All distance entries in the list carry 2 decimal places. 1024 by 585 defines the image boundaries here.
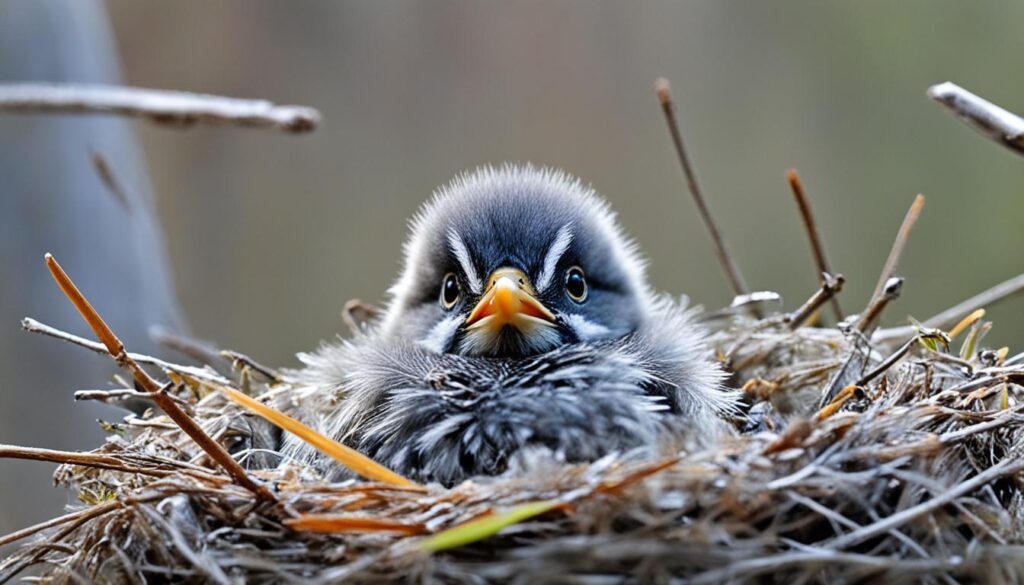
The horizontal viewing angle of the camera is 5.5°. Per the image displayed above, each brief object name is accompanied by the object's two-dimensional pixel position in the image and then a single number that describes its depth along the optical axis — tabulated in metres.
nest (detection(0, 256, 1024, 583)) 1.38
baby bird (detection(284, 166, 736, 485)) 1.41
